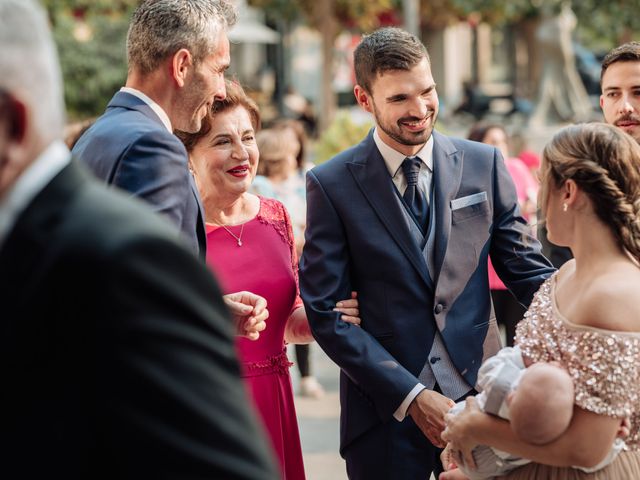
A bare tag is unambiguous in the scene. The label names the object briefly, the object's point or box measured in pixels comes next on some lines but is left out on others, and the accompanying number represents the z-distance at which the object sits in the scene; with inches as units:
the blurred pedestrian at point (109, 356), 54.6
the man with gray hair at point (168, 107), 114.7
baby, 98.8
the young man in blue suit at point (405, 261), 140.9
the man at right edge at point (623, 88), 159.9
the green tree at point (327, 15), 820.6
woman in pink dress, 156.9
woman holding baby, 100.4
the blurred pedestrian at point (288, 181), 323.6
